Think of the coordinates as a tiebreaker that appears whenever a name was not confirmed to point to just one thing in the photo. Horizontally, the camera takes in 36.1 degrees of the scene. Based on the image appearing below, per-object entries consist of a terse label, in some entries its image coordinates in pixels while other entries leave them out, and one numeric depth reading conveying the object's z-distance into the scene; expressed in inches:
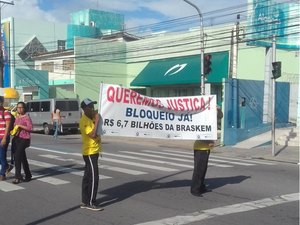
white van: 1060.5
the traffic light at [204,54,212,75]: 791.7
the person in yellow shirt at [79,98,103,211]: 285.1
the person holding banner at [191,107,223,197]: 334.0
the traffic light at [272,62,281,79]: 671.1
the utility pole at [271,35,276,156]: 656.3
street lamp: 780.3
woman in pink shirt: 375.6
